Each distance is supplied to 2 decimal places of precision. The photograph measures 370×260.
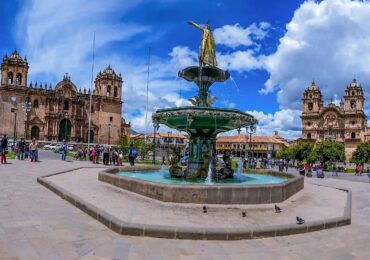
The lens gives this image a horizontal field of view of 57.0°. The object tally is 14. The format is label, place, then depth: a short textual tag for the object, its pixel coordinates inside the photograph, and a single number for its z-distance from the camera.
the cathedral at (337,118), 73.51
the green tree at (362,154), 42.47
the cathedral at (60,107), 53.59
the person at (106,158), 21.45
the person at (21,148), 19.80
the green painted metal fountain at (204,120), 9.68
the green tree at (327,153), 42.38
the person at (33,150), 18.97
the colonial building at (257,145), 90.50
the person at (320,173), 21.53
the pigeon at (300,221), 5.62
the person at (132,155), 18.75
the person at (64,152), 23.45
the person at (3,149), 16.47
